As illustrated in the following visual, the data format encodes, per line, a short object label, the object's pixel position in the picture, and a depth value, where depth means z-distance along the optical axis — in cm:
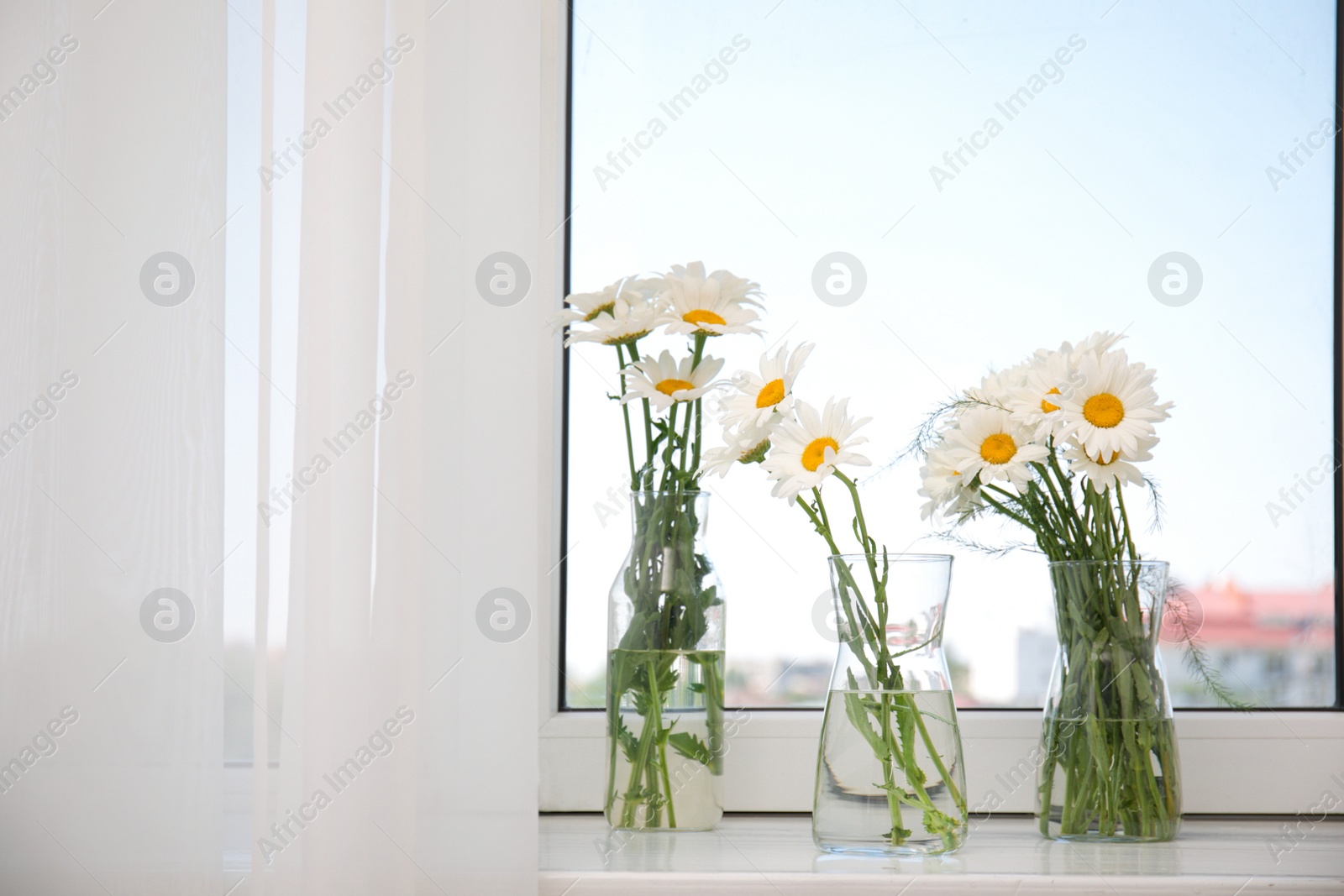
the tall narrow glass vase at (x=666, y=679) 92
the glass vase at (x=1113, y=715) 88
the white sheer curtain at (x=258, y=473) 76
